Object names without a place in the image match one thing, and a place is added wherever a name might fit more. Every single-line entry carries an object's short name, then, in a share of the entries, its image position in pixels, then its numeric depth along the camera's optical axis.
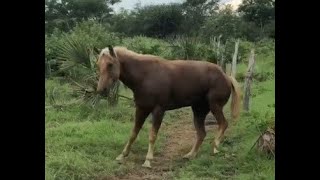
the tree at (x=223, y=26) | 30.30
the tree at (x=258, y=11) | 34.22
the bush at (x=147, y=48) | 14.95
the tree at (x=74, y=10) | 37.56
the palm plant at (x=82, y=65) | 8.95
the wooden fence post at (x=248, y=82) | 10.39
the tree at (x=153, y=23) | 37.41
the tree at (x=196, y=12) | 37.06
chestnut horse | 6.68
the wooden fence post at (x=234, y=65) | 11.68
